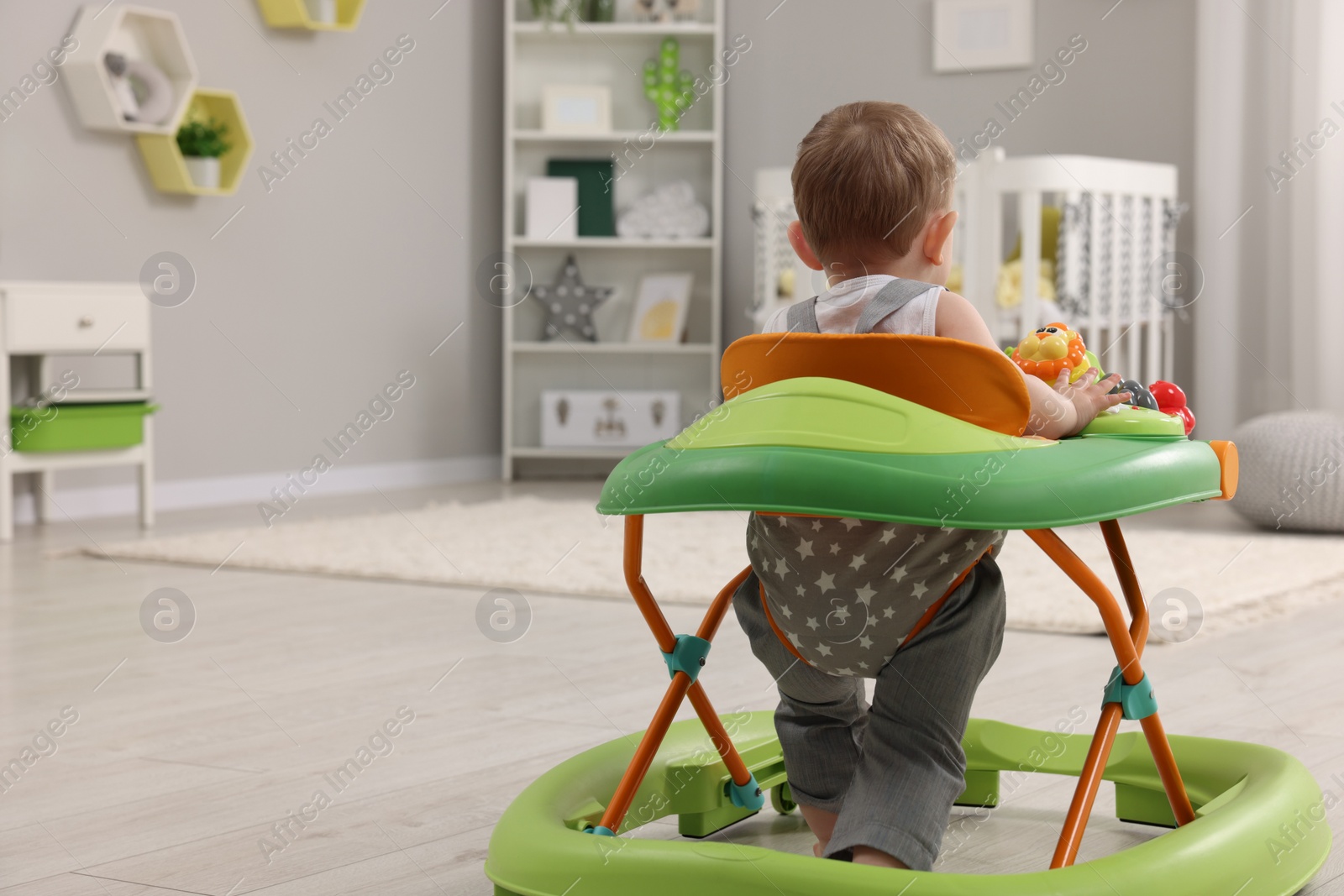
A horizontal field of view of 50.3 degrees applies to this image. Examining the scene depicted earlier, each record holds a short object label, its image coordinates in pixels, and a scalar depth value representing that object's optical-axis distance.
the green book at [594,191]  4.88
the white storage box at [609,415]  4.88
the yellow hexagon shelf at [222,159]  3.73
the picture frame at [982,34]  4.45
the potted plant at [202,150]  3.79
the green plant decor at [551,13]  4.74
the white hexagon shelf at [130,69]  3.51
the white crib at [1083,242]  3.65
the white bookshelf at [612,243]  4.83
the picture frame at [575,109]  4.81
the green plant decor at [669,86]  4.79
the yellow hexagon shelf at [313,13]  4.08
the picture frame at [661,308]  4.89
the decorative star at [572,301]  4.91
